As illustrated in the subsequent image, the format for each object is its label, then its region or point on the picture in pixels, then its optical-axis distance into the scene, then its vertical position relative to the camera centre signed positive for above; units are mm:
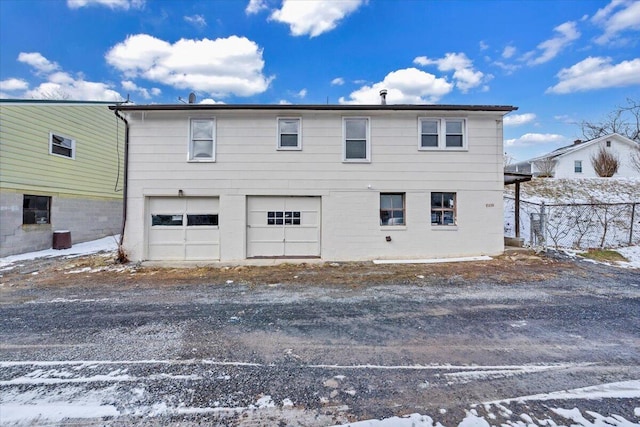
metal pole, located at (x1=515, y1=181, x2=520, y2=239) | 11286 +244
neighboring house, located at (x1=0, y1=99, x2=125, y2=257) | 10312 +1820
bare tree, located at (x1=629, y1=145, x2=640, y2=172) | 24233 +5414
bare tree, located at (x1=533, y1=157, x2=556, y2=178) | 27066 +5155
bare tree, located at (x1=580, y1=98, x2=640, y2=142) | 27991 +10530
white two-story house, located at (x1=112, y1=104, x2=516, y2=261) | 9750 +1202
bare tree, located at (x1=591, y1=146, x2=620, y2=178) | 24625 +4858
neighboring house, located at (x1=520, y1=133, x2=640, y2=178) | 27609 +6119
